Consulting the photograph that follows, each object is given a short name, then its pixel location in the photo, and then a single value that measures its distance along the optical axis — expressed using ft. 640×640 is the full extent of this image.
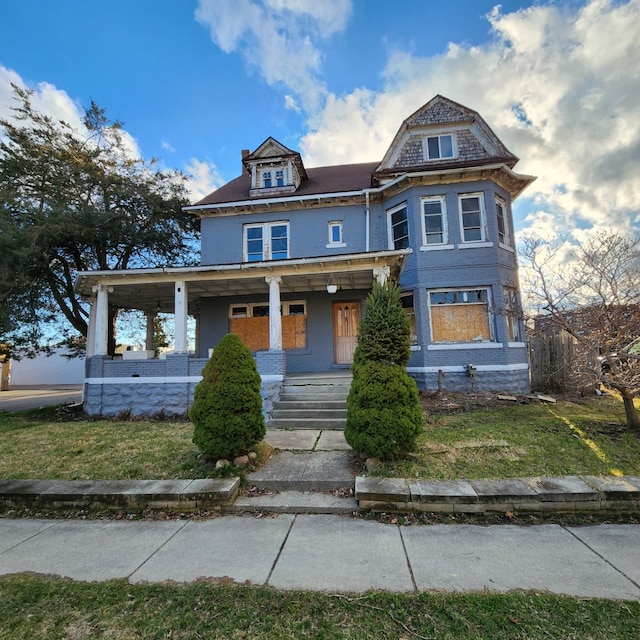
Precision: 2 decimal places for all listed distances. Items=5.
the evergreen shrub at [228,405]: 15.40
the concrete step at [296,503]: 12.43
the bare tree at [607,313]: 18.94
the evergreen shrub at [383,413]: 14.98
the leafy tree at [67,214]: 37.63
